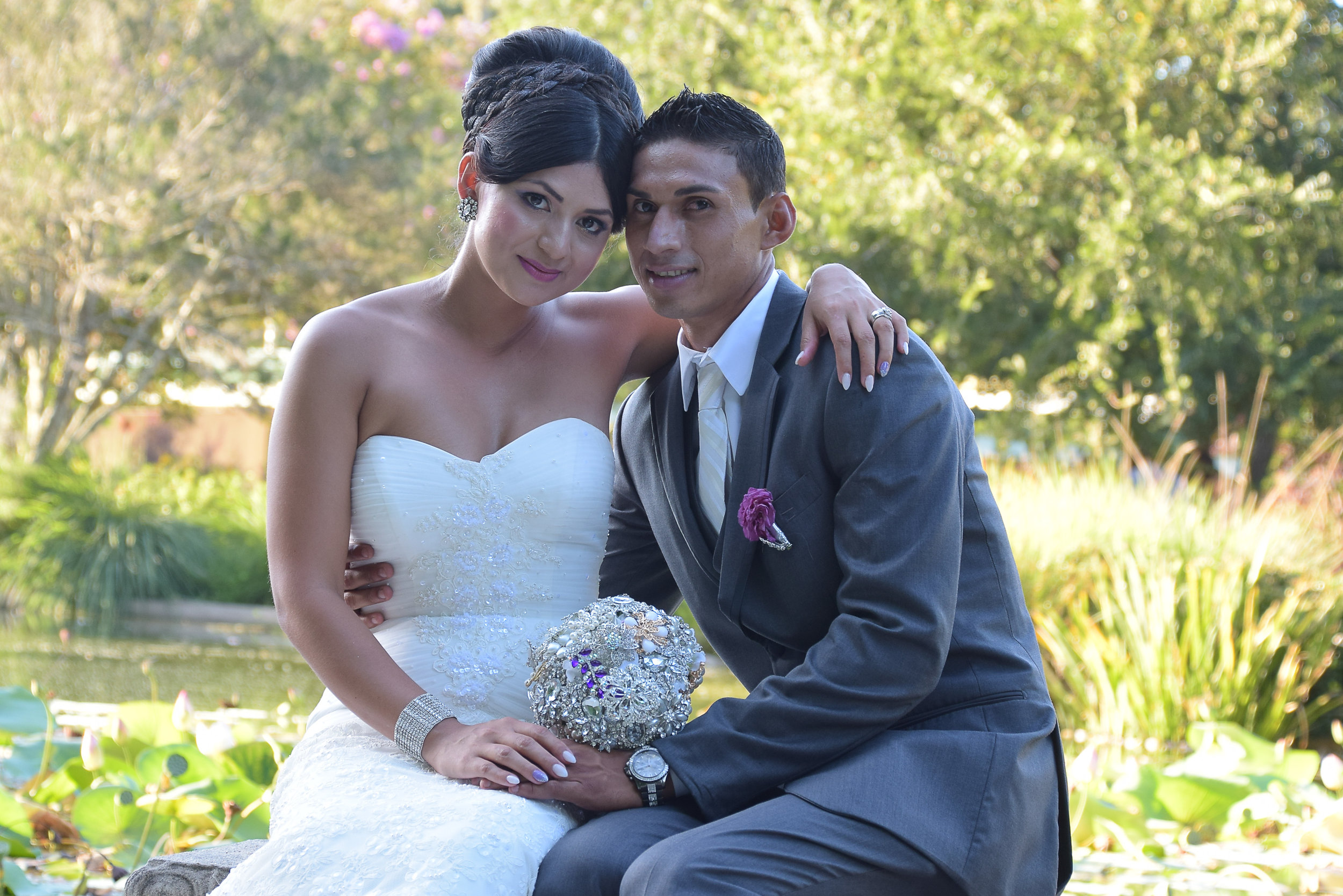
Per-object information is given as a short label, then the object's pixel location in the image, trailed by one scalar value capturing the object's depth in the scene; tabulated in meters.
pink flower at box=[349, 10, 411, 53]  16.62
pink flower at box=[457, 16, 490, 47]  17.57
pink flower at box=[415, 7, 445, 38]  17.25
